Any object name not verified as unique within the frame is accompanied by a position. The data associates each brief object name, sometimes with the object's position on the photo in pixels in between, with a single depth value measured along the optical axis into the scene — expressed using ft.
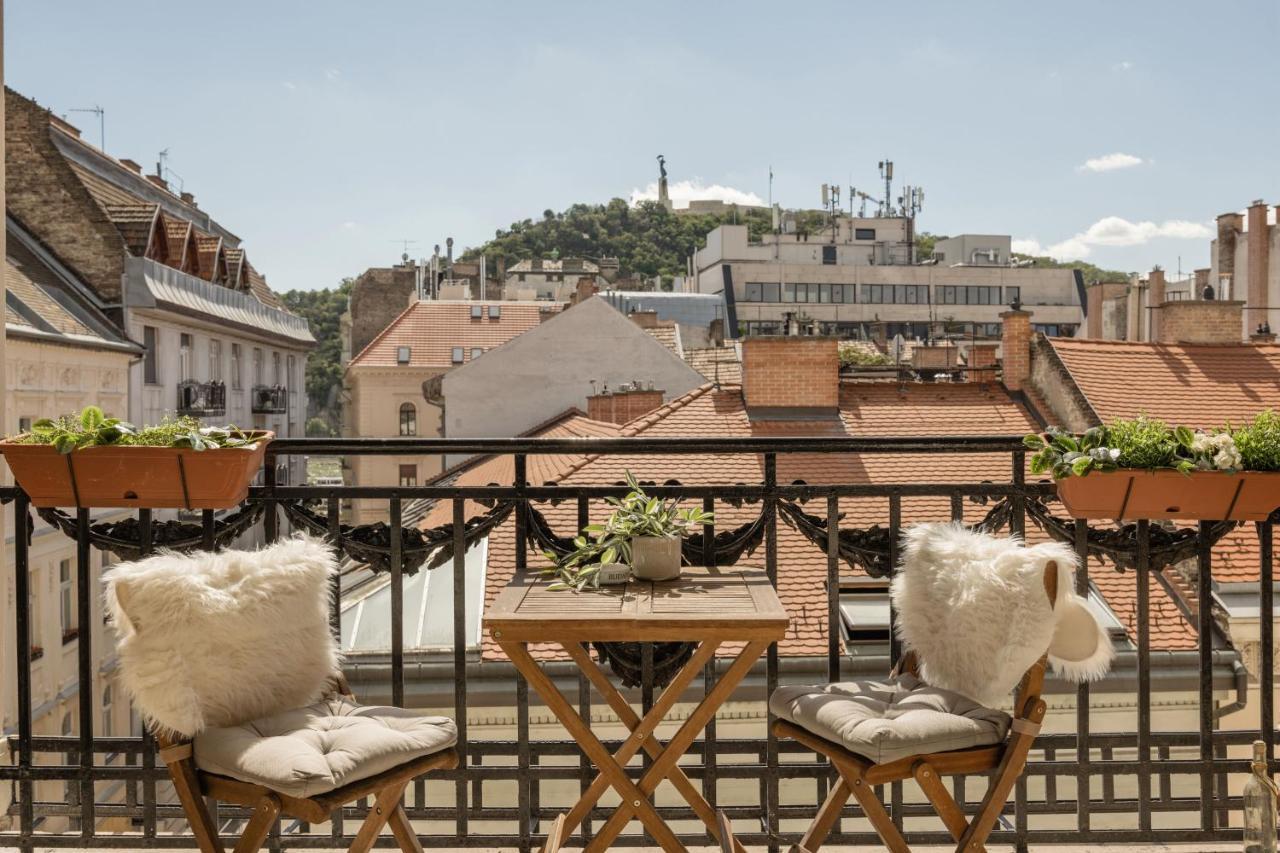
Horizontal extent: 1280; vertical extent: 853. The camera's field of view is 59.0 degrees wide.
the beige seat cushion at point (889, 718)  8.80
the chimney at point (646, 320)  108.78
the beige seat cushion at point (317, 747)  8.40
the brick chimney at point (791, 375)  59.93
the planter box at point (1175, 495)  10.44
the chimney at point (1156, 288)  116.16
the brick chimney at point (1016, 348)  63.00
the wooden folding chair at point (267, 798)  8.48
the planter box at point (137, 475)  10.38
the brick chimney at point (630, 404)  71.56
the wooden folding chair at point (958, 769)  8.87
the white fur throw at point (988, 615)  9.23
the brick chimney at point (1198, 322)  74.13
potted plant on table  10.32
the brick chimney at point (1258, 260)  117.80
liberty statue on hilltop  308.01
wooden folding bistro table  9.06
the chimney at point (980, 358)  68.28
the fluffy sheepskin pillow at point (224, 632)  8.91
